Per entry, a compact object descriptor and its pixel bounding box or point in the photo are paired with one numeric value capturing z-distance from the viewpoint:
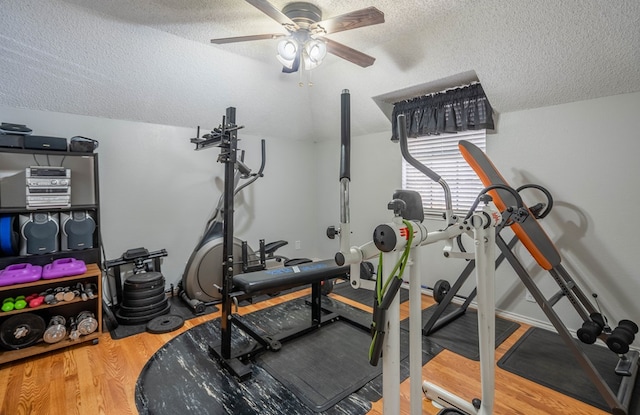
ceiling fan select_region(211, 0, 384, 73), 1.79
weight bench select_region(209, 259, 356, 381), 2.15
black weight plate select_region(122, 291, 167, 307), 2.80
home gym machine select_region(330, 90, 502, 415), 1.06
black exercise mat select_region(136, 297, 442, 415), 1.75
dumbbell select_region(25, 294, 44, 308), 2.25
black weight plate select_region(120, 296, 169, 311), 2.80
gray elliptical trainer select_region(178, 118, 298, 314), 3.16
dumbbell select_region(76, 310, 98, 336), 2.40
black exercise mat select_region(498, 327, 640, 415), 1.87
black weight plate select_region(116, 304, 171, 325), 2.76
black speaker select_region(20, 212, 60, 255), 2.45
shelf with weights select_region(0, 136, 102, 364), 2.24
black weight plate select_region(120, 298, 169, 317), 2.79
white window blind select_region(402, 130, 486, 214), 3.14
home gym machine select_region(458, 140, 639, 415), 1.76
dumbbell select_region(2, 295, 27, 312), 2.18
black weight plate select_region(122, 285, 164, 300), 2.80
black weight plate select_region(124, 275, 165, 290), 2.80
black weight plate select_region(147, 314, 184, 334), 2.63
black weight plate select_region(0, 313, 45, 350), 2.20
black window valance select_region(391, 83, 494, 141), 2.84
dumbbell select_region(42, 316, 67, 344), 2.29
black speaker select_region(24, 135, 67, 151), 2.35
